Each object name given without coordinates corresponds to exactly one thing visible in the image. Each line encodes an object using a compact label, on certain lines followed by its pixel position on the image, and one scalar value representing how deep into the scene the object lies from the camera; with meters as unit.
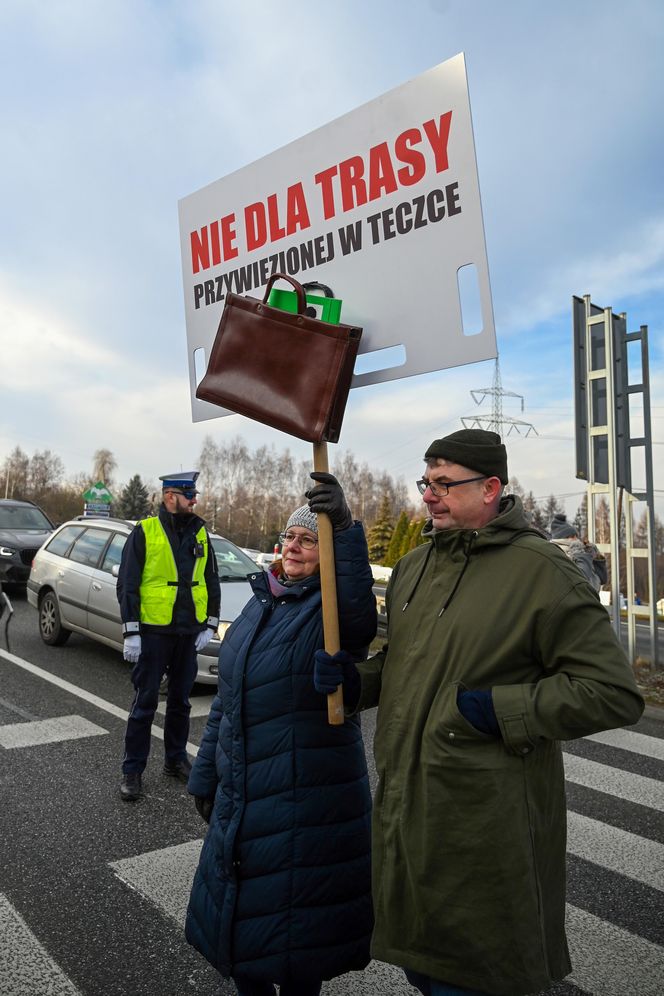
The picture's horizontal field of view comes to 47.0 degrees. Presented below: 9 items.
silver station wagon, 8.30
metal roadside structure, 9.74
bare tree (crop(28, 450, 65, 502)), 112.38
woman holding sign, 2.29
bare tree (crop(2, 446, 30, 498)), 95.38
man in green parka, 1.88
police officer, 5.12
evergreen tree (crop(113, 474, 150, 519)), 75.25
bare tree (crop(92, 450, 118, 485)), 102.38
